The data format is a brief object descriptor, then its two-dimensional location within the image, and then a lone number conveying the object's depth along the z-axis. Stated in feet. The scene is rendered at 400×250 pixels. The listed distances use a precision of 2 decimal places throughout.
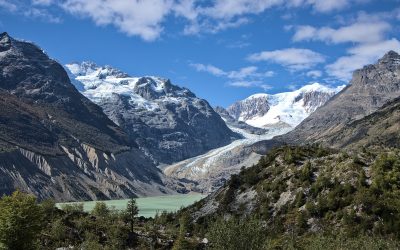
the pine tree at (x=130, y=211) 349.61
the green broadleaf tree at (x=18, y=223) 213.46
